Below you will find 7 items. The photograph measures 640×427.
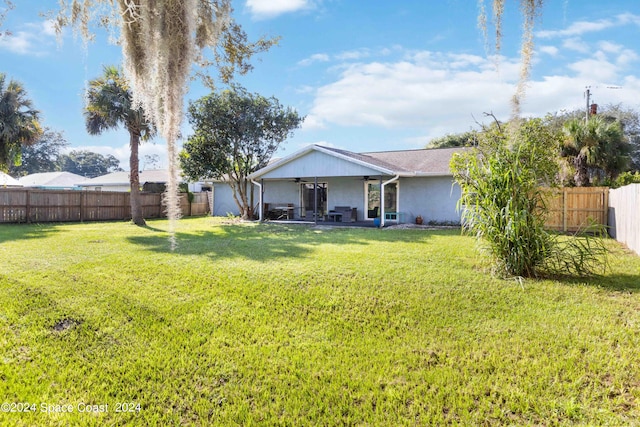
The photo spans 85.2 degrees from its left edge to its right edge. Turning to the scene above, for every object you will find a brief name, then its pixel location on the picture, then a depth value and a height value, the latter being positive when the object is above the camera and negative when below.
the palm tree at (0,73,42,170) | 14.96 +3.95
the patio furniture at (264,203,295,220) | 18.13 -0.11
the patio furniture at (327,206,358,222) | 16.25 -0.25
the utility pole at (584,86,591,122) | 21.27 +6.90
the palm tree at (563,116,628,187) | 13.05 +2.33
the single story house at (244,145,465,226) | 14.48 +1.06
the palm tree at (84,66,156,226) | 13.28 +3.91
